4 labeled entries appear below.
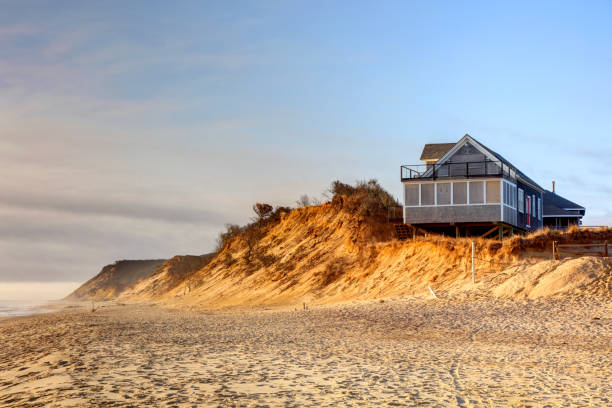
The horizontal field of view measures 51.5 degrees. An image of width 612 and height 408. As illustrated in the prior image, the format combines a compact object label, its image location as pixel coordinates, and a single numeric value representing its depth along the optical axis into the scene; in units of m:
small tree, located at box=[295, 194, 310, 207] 52.06
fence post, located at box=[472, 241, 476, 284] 28.04
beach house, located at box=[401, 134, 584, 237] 35.91
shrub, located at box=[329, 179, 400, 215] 43.28
